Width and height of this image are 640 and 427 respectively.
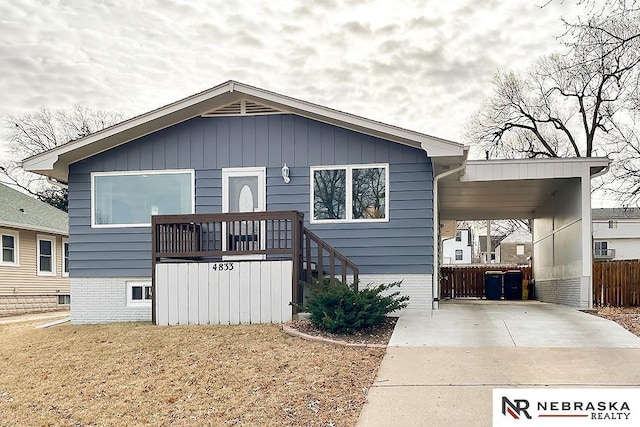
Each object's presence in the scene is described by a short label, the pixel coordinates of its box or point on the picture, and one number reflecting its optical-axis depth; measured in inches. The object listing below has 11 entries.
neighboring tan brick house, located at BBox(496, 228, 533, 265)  2198.6
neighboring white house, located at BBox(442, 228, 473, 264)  2583.7
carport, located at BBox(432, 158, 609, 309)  458.6
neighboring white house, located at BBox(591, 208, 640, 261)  1585.9
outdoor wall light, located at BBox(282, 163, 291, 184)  444.5
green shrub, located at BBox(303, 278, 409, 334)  328.5
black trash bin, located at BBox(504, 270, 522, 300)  789.9
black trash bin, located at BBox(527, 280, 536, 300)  785.6
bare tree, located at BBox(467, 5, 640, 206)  957.8
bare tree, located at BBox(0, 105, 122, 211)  1284.4
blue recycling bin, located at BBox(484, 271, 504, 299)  816.9
